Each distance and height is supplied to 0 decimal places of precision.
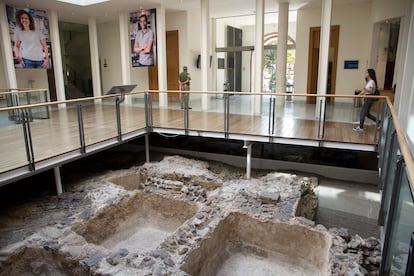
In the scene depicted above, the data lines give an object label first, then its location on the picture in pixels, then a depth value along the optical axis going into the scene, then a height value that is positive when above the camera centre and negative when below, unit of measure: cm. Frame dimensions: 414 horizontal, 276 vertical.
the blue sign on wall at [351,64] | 1196 +28
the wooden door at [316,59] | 1232 +51
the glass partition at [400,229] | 204 -115
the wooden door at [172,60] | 1369 +55
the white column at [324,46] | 870 +72
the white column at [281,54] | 1138 +65
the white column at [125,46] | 1255 +108
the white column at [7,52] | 1045 +73
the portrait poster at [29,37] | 1080 +130
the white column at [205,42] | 1041 +101
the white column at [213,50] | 1504 +108
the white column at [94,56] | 1353 +74
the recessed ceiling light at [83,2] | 1120 +256
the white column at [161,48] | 1143 +91
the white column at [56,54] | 1204 +75
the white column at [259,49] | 972 +72
